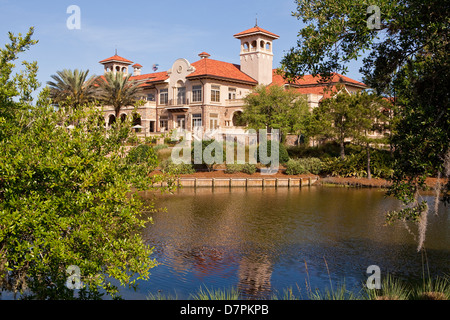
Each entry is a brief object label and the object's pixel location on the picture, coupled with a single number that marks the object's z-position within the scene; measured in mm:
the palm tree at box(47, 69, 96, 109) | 46031
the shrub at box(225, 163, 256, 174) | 43188
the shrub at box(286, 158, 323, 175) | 44281
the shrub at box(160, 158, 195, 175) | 42359
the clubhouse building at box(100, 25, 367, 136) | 58781
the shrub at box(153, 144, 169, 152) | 48706
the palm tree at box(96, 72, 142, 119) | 49906
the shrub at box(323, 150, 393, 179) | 44375
